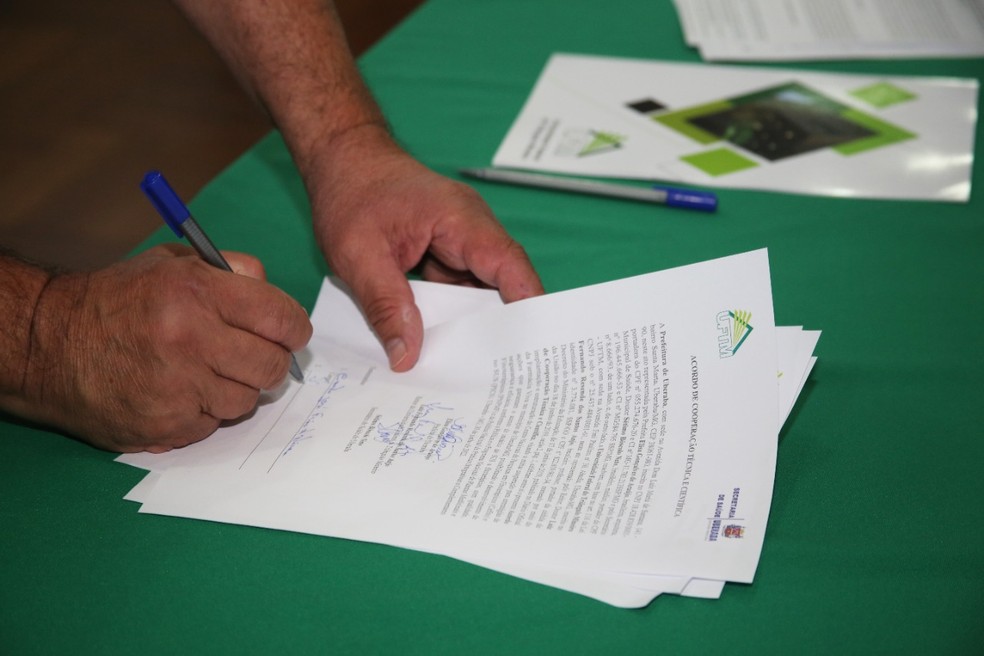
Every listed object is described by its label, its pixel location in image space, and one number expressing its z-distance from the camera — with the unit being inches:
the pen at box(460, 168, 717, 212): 40.5
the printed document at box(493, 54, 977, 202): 42.4
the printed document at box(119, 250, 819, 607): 24.8
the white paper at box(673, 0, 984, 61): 52.4
